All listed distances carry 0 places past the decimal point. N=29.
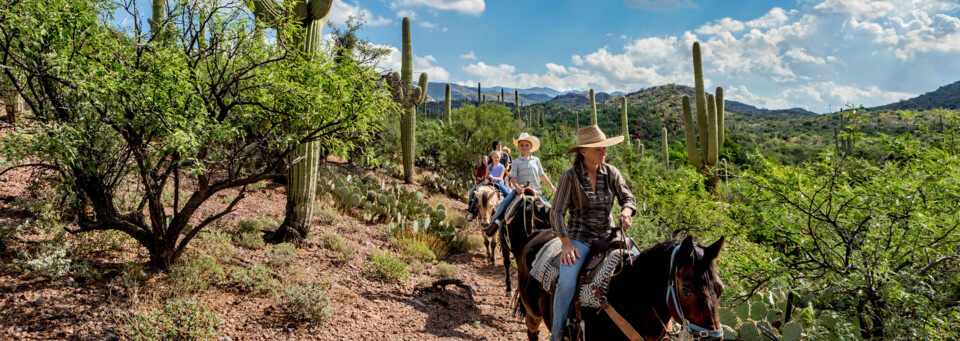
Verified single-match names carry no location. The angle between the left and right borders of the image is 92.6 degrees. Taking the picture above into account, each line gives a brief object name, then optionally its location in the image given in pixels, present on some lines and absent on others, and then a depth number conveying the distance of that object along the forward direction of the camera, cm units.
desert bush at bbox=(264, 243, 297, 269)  647
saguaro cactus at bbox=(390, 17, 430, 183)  1709
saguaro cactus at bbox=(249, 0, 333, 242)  790
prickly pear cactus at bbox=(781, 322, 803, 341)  450
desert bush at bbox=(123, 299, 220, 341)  419
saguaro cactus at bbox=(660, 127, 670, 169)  2934
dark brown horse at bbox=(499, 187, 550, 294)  639
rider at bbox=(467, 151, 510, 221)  902
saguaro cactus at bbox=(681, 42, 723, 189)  1828
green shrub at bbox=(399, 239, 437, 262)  874
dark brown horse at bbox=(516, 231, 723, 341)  267
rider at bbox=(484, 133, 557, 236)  775
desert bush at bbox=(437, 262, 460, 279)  812
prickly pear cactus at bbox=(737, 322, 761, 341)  479
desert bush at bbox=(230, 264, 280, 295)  561
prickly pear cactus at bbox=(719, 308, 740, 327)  510
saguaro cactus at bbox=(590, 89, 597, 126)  2790
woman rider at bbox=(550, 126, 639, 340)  353
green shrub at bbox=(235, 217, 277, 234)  781
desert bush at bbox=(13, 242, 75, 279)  475
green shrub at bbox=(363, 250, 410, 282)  722
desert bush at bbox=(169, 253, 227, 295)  509
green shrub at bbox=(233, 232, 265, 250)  710
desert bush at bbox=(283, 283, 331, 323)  524
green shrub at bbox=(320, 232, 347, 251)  805
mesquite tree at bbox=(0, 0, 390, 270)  422
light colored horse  834
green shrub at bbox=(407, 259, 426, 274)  801
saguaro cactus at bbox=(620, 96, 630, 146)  2835
